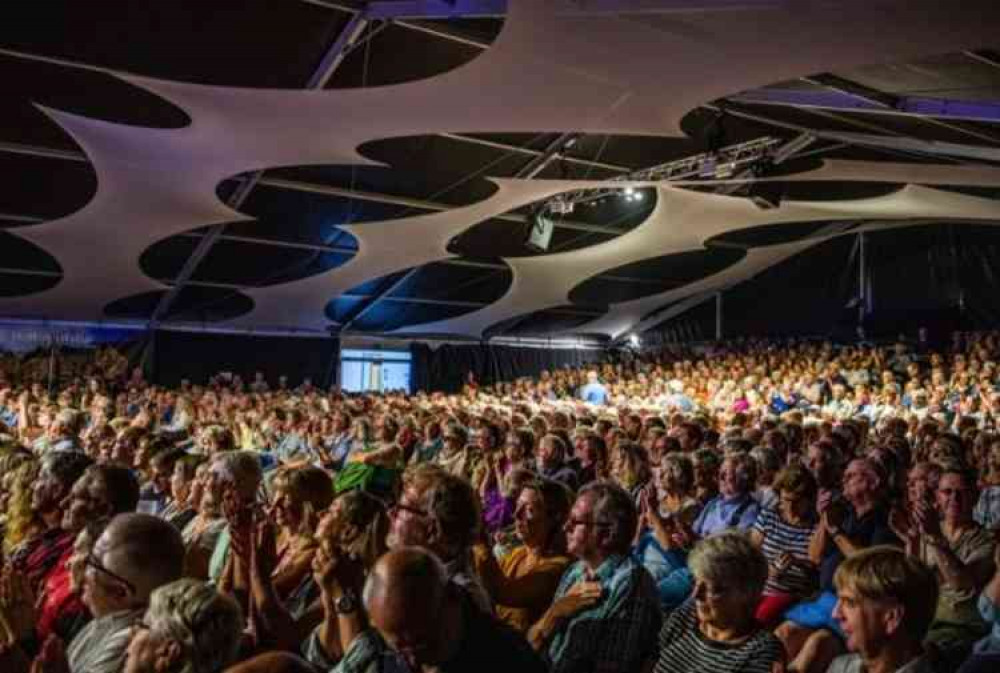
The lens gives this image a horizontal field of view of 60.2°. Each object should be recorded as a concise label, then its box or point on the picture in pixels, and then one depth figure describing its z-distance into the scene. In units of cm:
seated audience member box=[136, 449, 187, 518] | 455
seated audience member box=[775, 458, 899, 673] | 256
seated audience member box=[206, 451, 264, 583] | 293
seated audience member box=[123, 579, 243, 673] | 148
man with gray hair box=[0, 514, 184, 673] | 201
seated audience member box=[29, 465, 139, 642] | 276
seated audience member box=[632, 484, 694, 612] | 300
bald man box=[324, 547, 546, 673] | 164
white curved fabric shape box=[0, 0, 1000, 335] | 494
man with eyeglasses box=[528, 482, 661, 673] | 225
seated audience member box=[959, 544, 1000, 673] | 225
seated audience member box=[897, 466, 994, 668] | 260
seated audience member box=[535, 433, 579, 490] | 510
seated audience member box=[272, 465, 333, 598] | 287
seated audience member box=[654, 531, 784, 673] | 207
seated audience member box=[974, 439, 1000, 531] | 418
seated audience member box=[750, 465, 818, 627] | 312
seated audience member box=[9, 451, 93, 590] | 290
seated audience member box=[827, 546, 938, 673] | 185
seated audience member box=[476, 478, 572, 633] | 273
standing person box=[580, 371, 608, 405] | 1549
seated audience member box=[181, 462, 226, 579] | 302
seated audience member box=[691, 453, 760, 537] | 392
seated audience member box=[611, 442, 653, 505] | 448
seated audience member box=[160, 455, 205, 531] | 389
